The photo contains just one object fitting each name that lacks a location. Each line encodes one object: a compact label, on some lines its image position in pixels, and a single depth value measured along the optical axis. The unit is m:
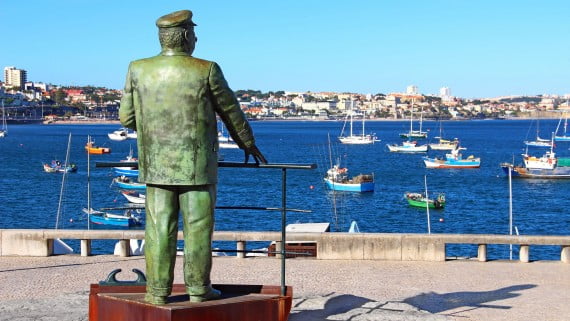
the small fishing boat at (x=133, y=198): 57.28
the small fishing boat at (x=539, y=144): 133.38
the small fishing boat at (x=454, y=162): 89.81
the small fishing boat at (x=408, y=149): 119.38
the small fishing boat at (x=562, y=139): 163.02
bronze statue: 6.65
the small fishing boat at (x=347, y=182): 64.69
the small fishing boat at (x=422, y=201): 54.47
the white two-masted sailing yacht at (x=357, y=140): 138.12
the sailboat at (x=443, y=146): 126.01
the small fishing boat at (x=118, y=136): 149.12
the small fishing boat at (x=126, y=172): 74.31
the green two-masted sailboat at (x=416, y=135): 157.76
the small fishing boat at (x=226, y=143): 124.06
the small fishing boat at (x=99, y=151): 110.25
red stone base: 6.77
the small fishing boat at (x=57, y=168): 80.75
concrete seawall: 11.66
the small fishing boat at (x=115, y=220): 48.16
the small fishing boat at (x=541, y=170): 80.12
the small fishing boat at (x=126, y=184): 66.19
